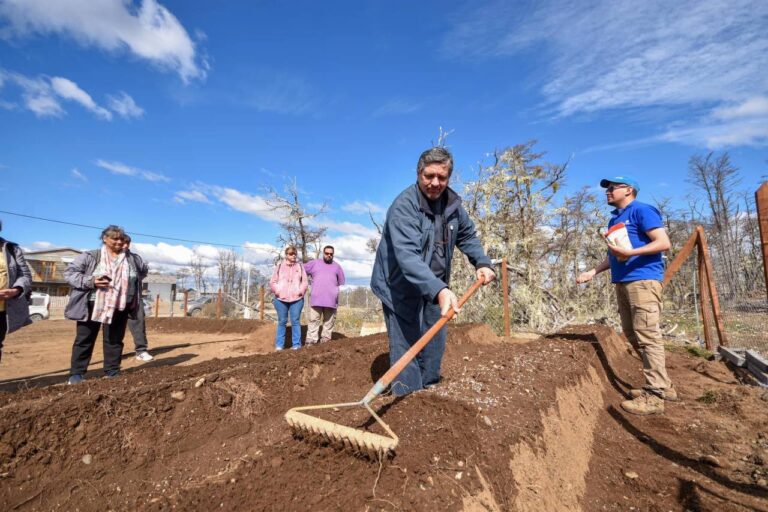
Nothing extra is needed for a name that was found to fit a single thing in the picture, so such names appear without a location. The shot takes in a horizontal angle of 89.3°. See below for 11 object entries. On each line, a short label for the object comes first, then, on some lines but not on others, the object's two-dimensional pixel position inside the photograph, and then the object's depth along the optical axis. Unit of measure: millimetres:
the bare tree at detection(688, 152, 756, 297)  5941
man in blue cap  3287
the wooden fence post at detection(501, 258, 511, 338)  6531
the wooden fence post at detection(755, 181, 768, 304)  2881
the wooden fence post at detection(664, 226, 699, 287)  5003
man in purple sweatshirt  6461
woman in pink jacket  6254
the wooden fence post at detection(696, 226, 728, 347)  5379
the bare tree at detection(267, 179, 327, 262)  14688
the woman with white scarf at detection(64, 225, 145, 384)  3854
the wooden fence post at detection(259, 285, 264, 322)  12422
